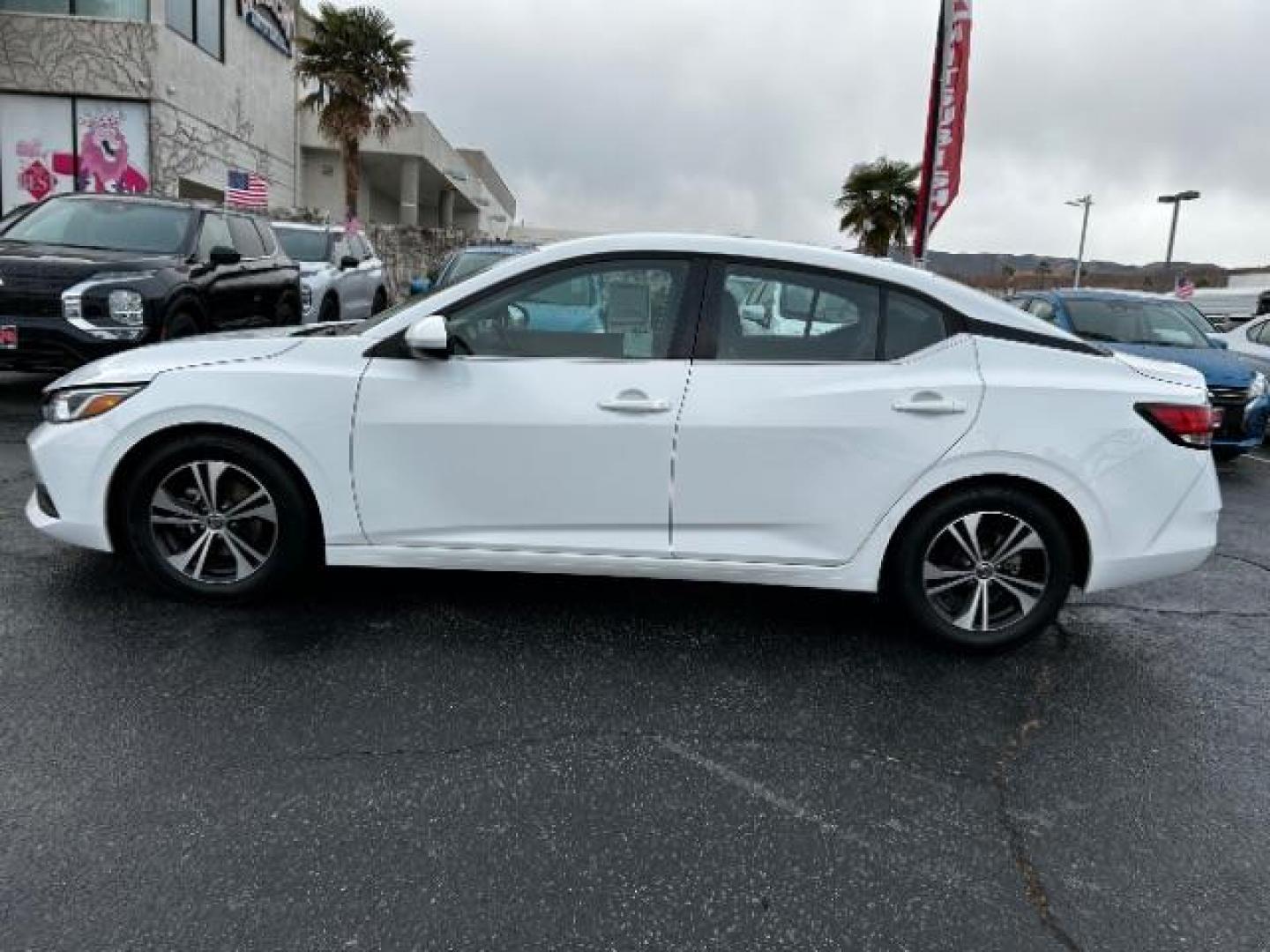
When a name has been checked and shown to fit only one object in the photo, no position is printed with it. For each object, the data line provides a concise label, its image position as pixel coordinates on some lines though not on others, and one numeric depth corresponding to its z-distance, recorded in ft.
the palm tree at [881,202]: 115.75
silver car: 39.37
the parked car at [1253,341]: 34.24
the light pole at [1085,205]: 152.63
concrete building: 65.46
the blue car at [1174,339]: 26.22
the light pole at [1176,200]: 116.98
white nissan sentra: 11.36
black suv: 22.39
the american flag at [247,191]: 70.49
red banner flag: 33.81
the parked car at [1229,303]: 66.83
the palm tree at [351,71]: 88.07
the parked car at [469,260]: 36.19
